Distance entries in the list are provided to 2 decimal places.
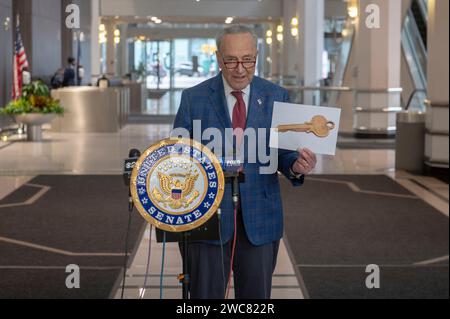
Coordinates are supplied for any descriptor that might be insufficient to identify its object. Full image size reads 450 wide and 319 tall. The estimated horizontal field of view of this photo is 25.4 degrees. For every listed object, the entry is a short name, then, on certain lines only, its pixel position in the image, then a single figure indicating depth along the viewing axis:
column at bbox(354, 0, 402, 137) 14.05
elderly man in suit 3.03
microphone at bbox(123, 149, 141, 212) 2.94
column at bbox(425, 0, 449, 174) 9.68
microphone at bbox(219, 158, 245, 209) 2.98
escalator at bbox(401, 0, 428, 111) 18.09
